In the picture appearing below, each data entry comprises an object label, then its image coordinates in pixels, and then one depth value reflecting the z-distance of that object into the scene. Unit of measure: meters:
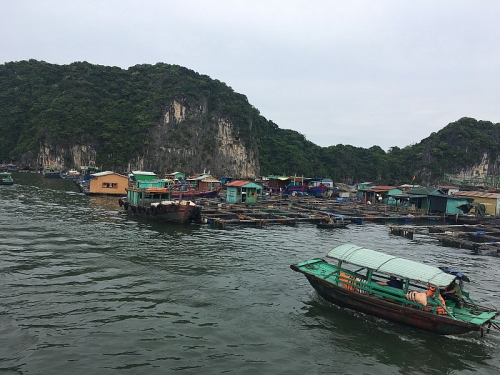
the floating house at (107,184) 40.16
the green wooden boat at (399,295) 9.17
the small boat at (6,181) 45.78
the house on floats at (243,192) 35.50
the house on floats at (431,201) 34.81
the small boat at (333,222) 26.36
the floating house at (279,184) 52.91
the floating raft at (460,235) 21.39
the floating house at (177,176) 64.81
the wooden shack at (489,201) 35.16
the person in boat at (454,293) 9.76
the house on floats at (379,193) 45.35
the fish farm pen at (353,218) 24.03
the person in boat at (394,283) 10.66
